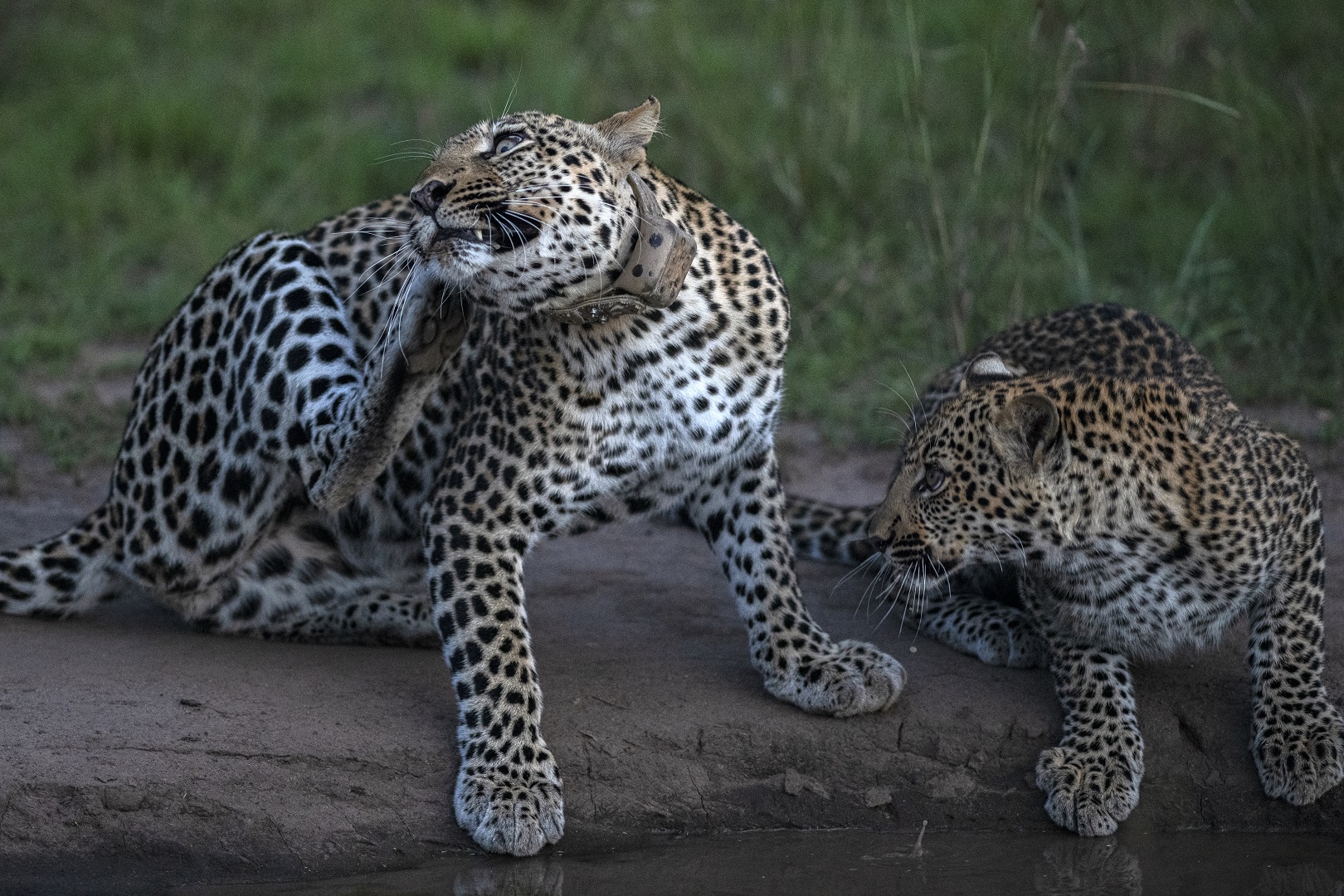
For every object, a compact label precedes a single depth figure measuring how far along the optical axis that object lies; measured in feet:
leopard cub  35.06
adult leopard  33.40
